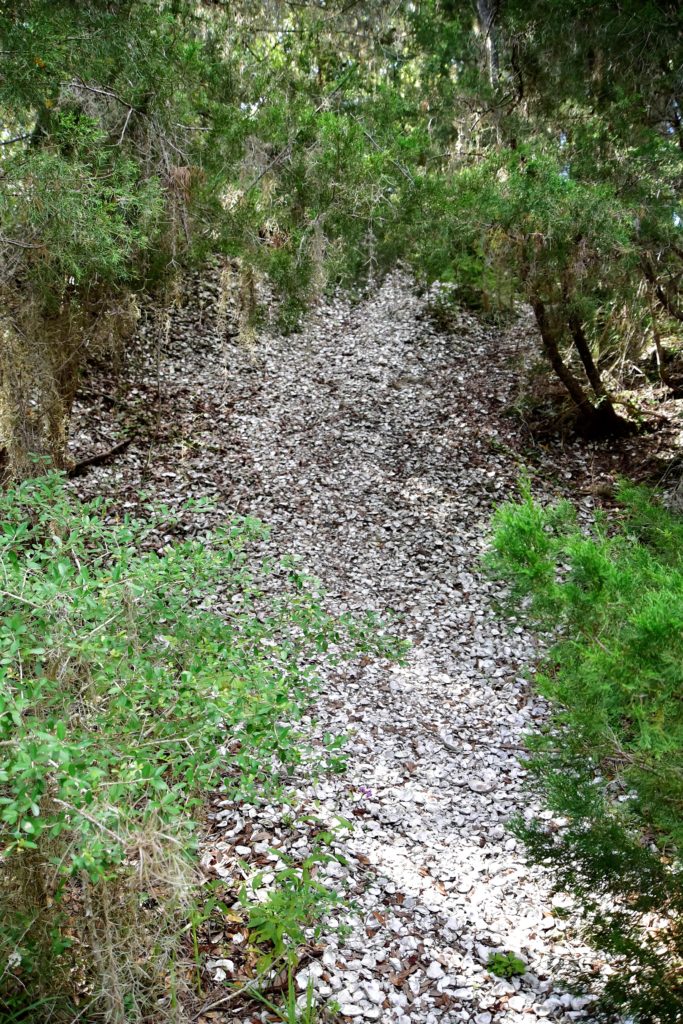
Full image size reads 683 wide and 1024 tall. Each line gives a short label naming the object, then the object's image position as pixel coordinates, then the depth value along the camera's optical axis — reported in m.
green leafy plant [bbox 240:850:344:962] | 2.73
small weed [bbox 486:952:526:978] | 2.93
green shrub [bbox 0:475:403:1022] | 1.70
